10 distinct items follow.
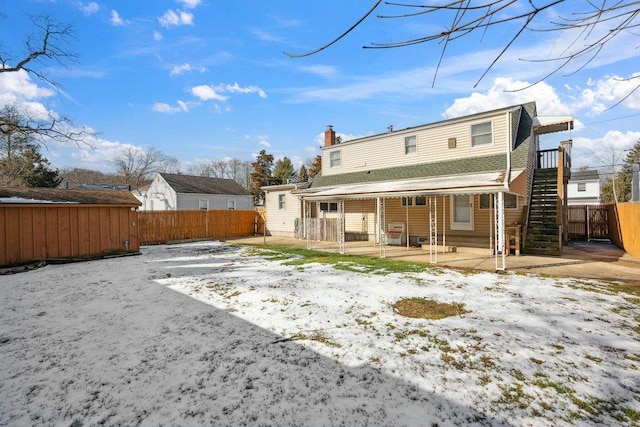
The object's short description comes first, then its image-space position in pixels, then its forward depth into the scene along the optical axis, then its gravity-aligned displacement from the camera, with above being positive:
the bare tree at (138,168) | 47.28 +7.24
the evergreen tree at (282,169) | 43.24 +6.26
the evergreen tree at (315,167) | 42.43 +6.37
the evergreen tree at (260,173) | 45.12 +5.99
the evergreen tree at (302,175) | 46.44 +5.79
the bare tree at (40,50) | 14.11 +8.12
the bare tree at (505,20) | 1.93 +1.29
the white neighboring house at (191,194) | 27.56 +1.84
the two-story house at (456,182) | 11.38 +1.24
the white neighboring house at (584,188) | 36.16 +2.55
